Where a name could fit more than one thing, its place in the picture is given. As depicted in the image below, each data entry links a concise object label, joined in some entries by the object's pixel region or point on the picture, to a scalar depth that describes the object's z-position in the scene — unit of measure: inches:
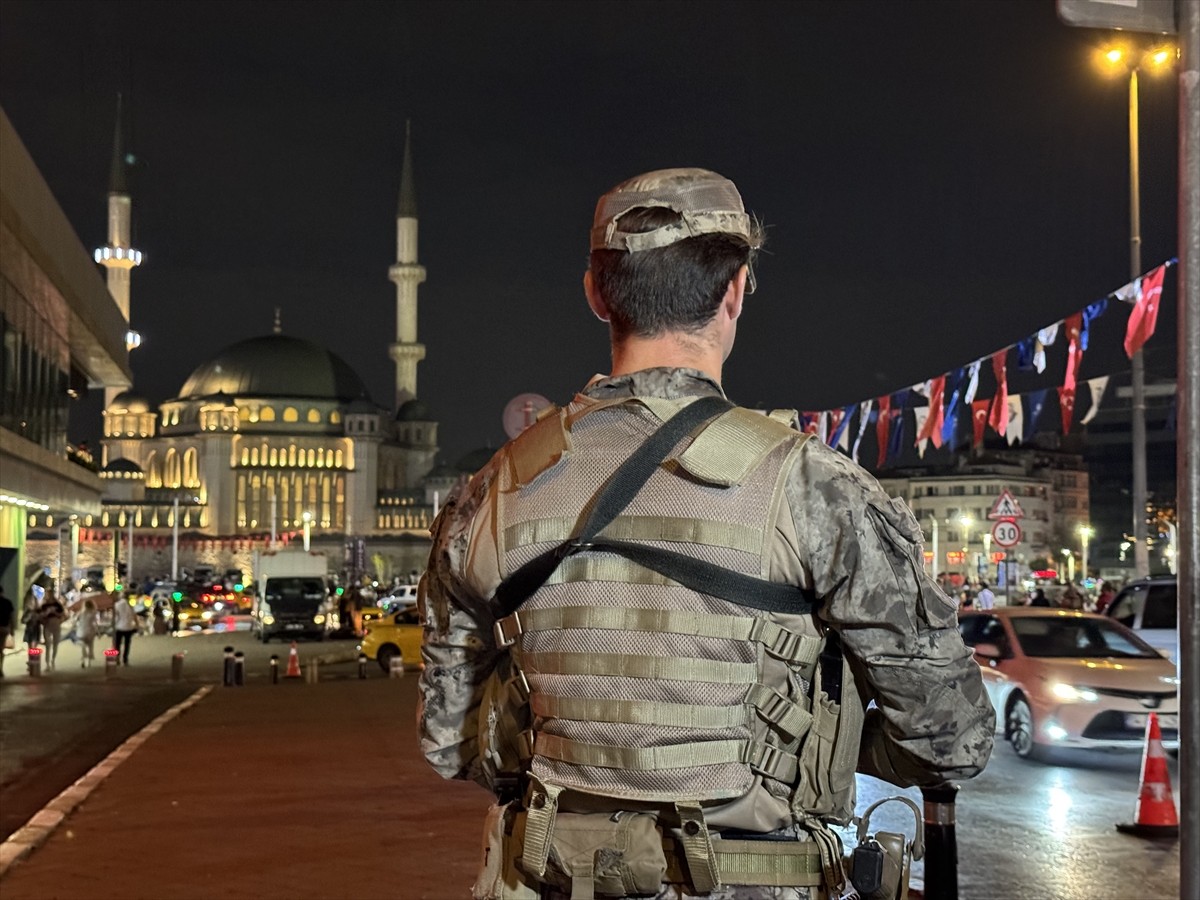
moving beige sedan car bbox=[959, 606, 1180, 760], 581.3
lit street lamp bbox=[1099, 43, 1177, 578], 1031.6
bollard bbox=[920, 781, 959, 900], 208.8
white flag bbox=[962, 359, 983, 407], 1091.3
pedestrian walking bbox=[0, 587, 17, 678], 1078.0
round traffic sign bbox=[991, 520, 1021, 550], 978.1
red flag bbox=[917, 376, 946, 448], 1147.9
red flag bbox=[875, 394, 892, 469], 1304.1
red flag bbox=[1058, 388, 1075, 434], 991.0
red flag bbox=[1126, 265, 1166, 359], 839.7
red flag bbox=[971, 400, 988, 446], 1119.0
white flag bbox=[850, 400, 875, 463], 1353.3
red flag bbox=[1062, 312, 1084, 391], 934.4
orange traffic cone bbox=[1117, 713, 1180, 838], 419.5
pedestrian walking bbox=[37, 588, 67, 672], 1282.0
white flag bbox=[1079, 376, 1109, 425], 1075.3
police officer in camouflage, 106.0
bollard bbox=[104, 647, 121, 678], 1144.7
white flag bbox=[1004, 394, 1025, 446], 1090.1
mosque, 5477.4
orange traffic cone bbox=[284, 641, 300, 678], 1146.7
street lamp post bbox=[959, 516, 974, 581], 4608.8
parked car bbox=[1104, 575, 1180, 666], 706.2
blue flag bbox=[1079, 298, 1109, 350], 911.0
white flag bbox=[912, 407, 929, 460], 1177.4
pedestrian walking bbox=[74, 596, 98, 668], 1333.7
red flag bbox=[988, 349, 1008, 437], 1050.1
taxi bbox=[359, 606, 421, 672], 1268.5
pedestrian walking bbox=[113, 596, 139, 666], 1298.0
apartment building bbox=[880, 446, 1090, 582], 5216.5
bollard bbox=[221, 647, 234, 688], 1044.5
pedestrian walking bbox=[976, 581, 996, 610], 1298.0
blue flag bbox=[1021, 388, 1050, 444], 1099.3
